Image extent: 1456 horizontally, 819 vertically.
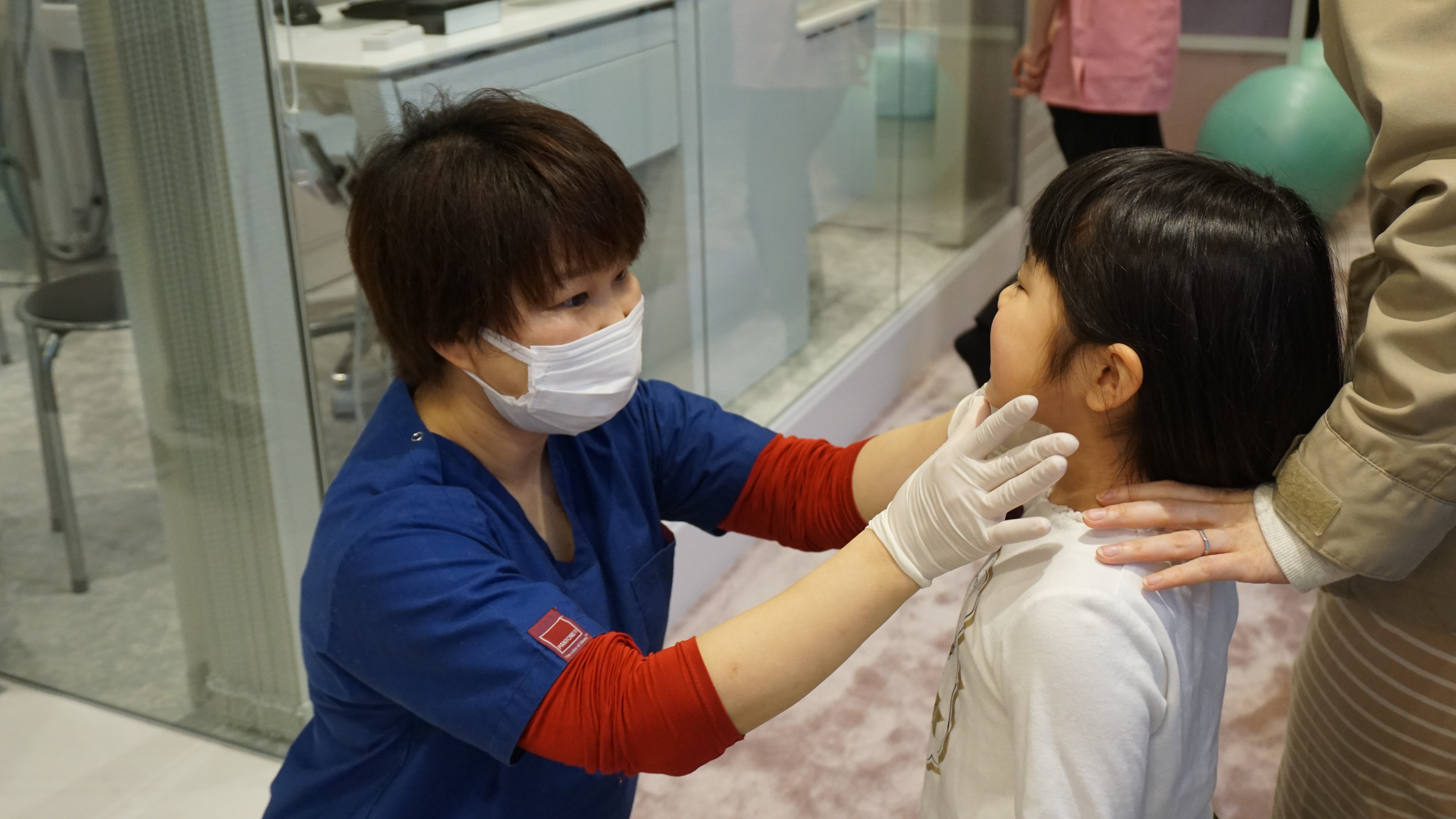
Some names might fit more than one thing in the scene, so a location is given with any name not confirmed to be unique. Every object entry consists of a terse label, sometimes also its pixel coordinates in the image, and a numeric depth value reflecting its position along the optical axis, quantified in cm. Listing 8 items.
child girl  92
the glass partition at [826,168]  252
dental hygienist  102
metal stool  160
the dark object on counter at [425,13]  178
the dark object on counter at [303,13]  165
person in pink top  309
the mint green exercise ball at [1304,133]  359
